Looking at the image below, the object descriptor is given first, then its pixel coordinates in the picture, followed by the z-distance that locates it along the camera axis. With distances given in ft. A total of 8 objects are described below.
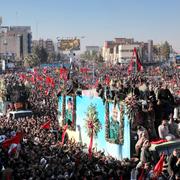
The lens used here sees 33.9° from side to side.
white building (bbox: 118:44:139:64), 323.30
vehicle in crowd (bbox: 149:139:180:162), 35.78
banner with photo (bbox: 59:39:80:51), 208.55
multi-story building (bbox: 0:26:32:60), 402.98
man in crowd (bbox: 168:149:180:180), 31.47
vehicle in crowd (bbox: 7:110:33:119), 65.28
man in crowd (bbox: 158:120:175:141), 37.53
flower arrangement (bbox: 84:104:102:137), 45.13
